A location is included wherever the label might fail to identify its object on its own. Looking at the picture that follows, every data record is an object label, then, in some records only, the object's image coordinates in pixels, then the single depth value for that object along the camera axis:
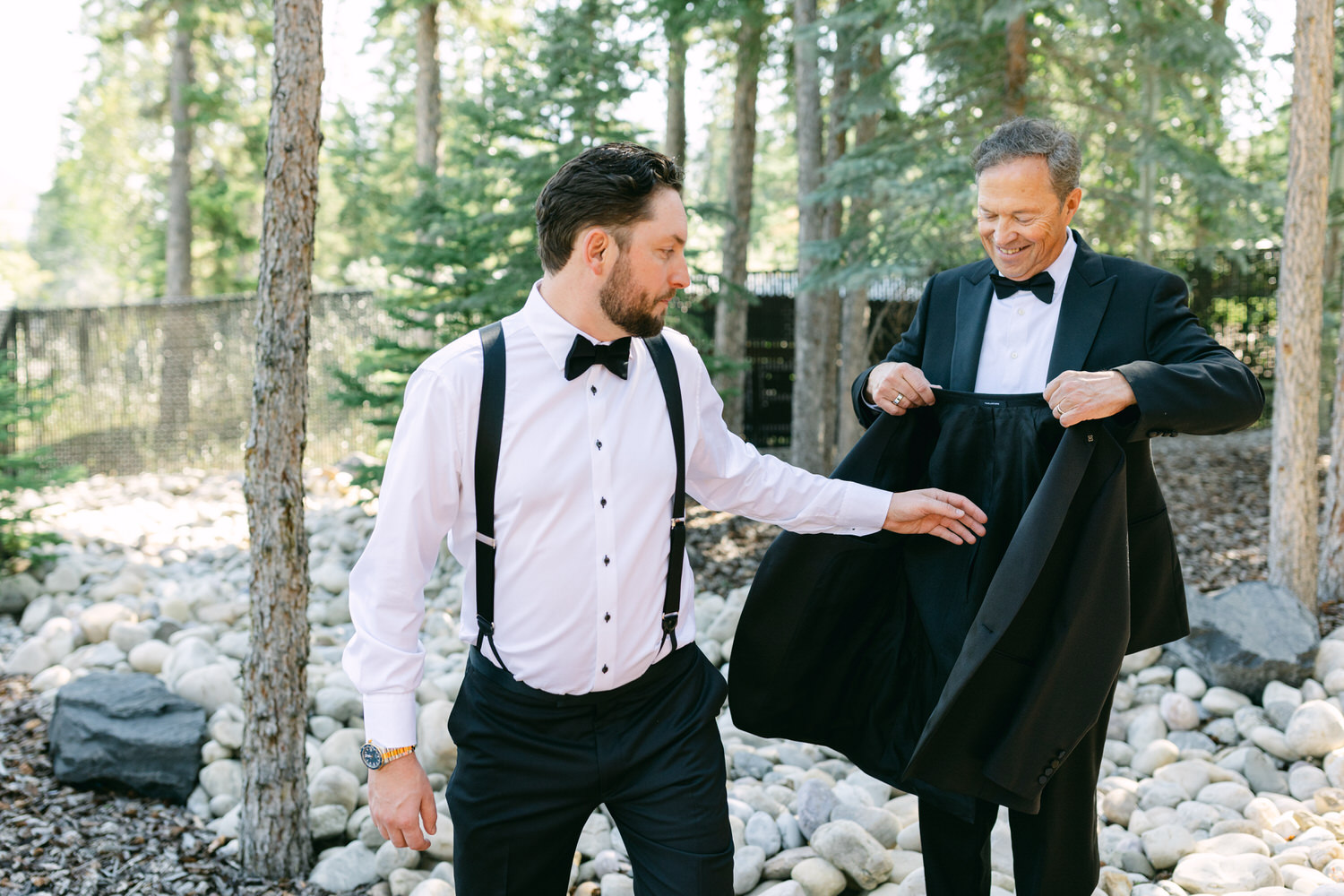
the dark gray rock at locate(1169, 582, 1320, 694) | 4.96
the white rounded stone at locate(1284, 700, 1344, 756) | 4.25
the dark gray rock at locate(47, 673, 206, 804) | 4.05
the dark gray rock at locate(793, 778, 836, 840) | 3.72
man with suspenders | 2.02
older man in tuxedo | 2.11
